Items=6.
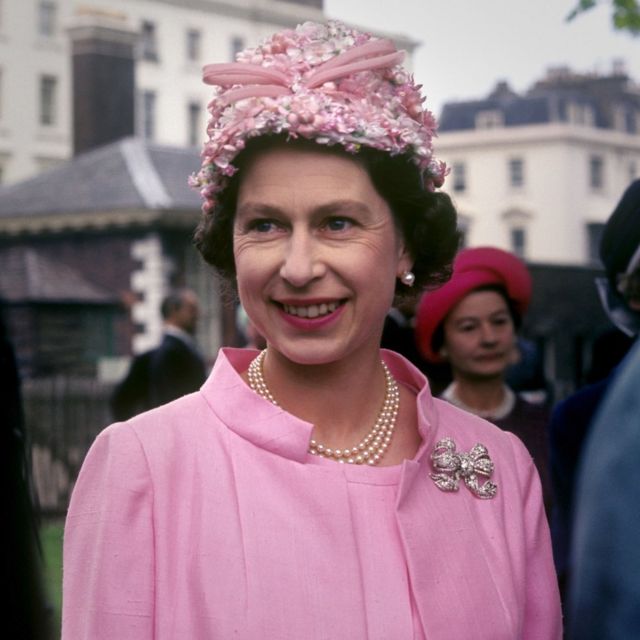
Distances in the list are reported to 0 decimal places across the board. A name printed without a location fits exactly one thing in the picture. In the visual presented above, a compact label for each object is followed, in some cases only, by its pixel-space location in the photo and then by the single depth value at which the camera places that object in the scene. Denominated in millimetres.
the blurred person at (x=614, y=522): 1944
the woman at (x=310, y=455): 2719
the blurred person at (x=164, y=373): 9352
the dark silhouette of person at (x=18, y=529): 3480
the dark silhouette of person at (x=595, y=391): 4344
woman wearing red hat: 5281
